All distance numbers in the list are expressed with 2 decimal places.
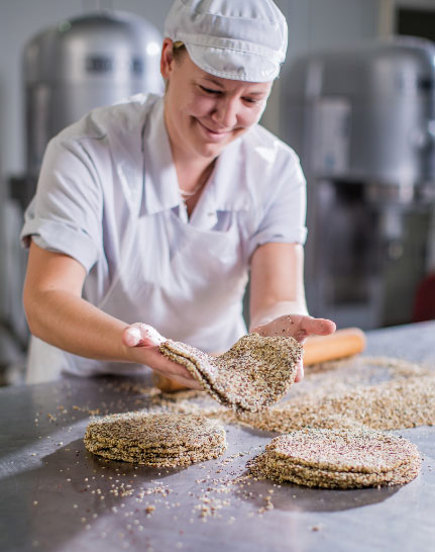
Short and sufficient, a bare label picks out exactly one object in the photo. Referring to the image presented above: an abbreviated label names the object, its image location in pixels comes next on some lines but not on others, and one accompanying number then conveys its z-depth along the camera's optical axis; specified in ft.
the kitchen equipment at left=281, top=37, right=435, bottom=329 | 9.45
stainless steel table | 2.82
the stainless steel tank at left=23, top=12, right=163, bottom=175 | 9.22
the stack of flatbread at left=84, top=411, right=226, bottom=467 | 3.59
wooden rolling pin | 5.38
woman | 4.18
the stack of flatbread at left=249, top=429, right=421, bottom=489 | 3.31
